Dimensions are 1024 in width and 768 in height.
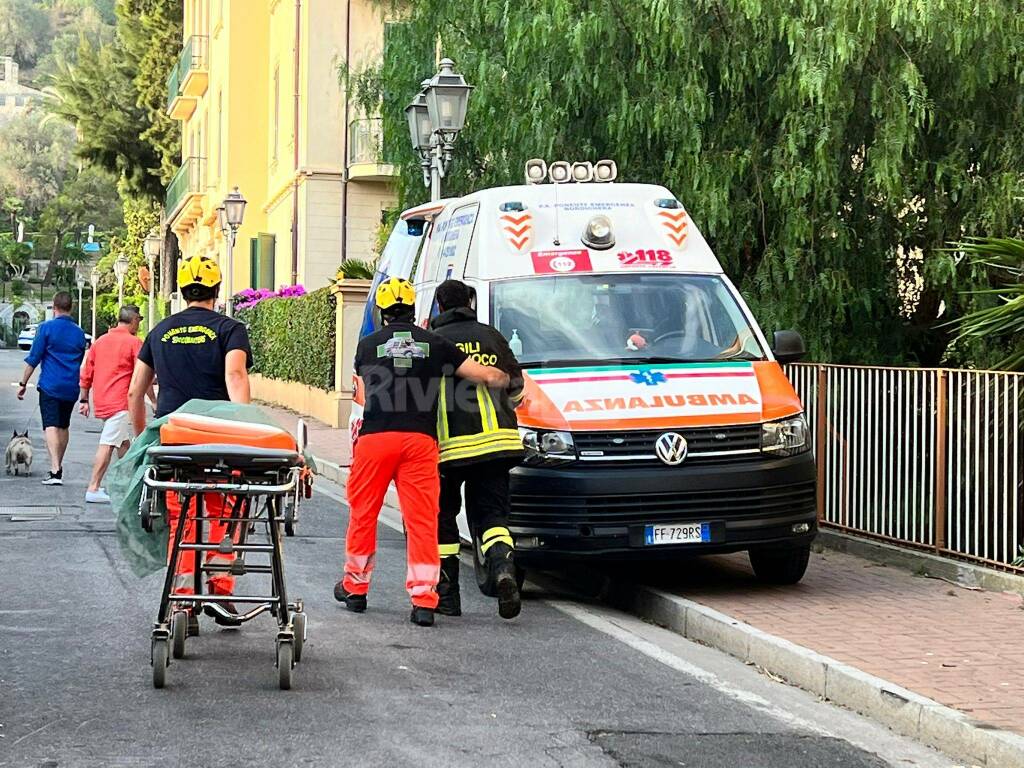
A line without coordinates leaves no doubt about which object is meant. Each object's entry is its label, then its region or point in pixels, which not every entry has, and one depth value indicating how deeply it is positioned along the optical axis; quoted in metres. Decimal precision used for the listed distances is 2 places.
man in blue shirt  17.31
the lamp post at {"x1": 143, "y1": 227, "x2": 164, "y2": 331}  54.28
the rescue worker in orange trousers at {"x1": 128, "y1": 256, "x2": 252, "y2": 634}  8.52
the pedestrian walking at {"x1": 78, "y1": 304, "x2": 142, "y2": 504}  16.02
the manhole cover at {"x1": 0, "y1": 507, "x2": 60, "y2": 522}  14.12
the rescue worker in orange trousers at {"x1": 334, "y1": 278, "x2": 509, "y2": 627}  9.08
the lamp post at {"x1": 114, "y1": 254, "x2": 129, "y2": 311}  63.34
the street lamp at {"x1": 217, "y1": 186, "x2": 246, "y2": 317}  34.20
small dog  18.11
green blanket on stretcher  8.17
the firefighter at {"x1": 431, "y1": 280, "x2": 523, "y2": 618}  9.48
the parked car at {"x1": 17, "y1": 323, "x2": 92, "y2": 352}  93.06
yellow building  34.53
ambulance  9.96
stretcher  7.30
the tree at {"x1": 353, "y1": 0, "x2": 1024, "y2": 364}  14.27
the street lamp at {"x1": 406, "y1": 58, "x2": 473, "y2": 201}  16.31
